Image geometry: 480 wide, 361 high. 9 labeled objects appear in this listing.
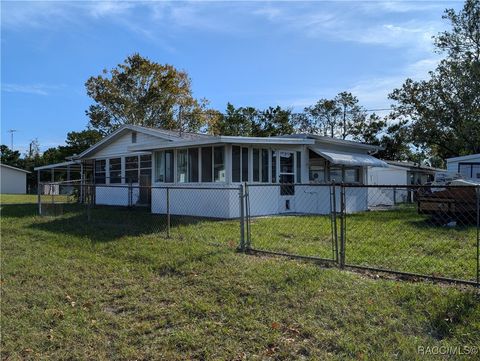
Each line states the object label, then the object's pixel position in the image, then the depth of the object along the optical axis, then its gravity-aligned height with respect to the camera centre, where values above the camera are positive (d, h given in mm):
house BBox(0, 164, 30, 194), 52812 +1002
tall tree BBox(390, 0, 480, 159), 25828 +5700
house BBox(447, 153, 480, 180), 23094 +1014
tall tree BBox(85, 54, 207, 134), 37219 +8105
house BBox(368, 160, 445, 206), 23338 +567
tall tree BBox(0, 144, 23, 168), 64312 +4699
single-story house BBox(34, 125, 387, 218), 14055 +648
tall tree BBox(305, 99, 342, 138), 43375 +7210
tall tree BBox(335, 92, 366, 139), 42744 +7316
